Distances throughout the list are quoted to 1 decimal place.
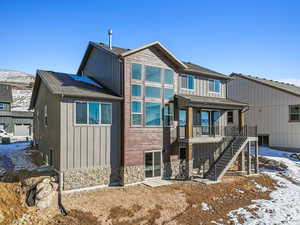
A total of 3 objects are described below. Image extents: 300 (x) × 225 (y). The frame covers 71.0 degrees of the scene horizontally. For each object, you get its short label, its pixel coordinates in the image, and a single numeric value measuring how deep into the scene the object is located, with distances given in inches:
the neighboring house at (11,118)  1326.3
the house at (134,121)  467.5
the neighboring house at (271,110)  865.5
